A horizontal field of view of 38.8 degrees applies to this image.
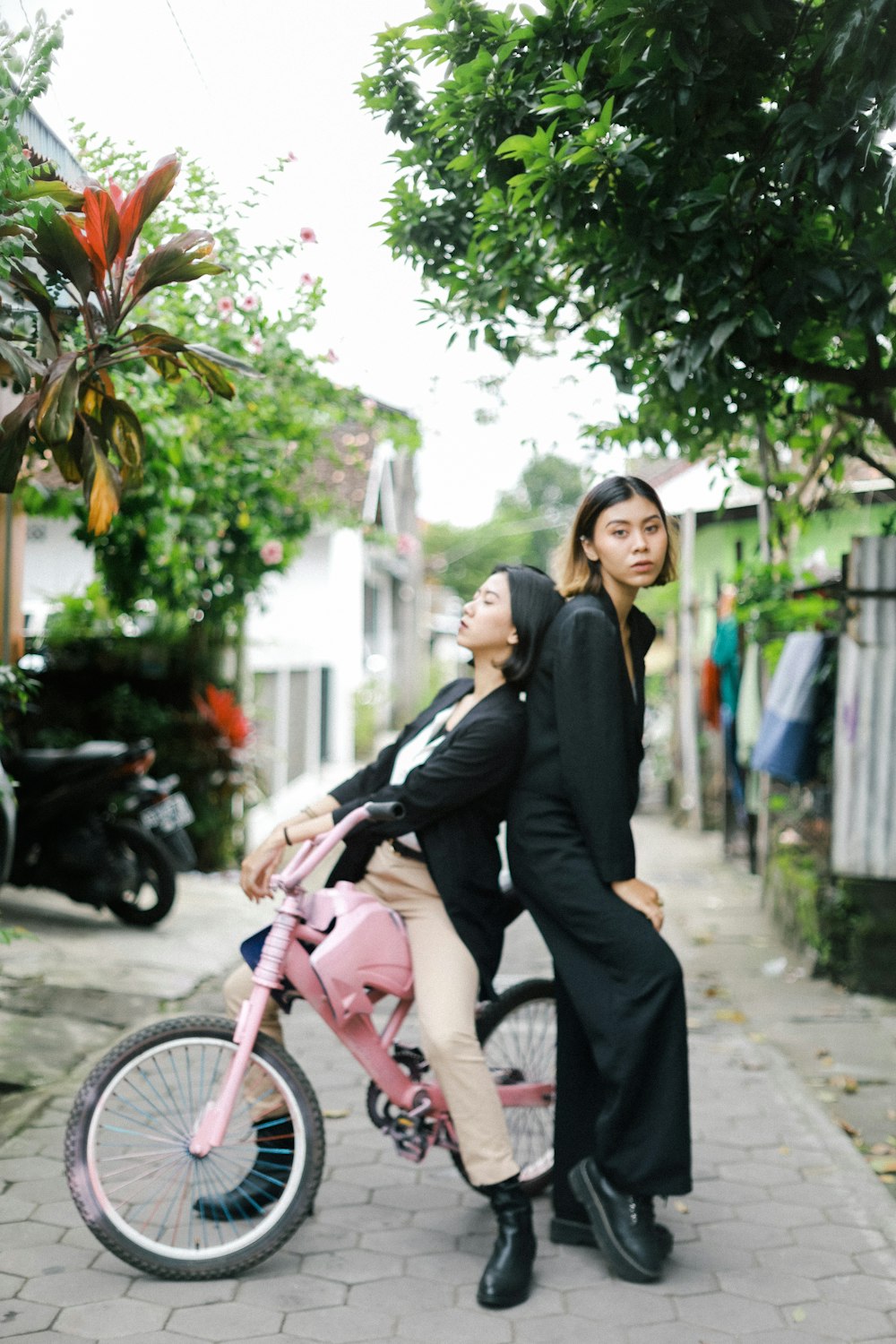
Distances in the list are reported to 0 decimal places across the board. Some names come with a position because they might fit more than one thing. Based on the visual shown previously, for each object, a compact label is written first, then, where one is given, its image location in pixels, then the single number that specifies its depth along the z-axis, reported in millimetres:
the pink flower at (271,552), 7625
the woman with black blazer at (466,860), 3189
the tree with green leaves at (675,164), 2973
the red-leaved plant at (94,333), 2947
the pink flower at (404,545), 10704
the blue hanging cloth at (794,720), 6770
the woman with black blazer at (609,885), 3205
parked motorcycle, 6766
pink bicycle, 3121
